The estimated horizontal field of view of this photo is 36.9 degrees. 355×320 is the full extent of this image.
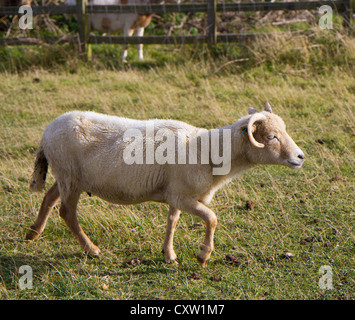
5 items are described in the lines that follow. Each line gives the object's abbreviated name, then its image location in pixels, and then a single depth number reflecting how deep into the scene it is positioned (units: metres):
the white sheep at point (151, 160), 4.18
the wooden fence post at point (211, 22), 9.84
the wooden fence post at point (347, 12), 9.58
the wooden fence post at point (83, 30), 10.28
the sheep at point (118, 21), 10.70
